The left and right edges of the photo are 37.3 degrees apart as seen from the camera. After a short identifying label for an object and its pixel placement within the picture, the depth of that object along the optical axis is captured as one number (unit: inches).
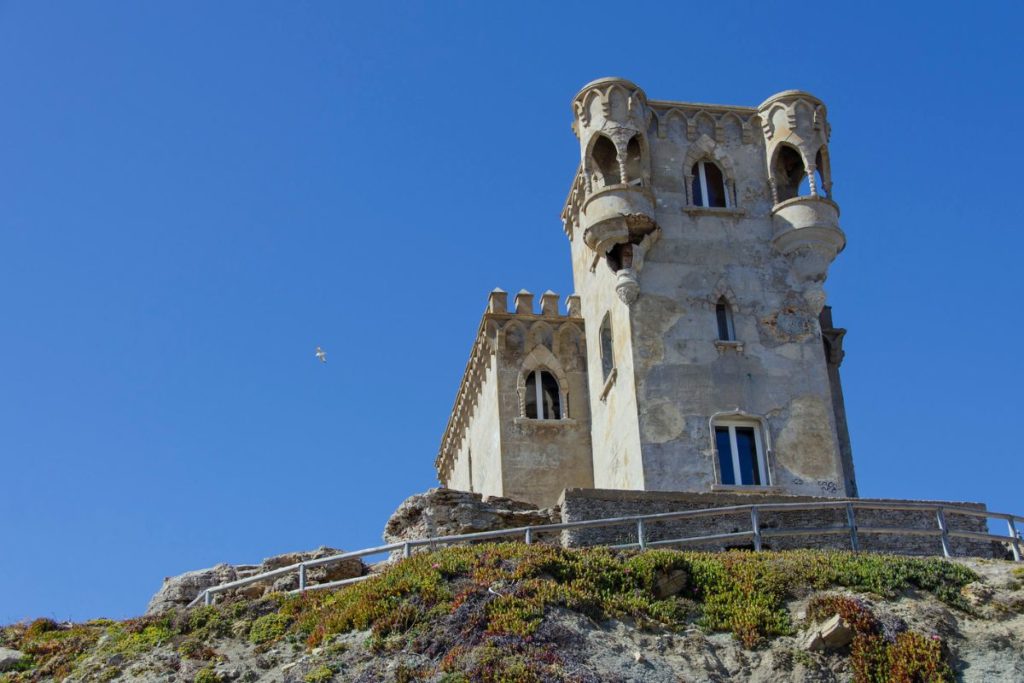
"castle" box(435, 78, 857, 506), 1489.9
